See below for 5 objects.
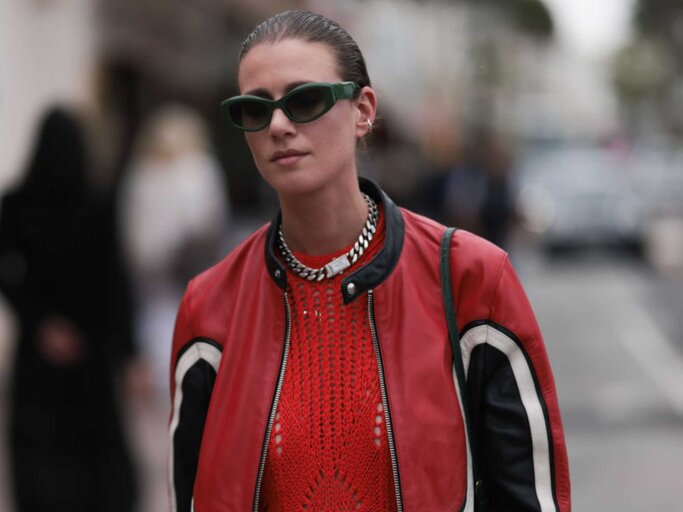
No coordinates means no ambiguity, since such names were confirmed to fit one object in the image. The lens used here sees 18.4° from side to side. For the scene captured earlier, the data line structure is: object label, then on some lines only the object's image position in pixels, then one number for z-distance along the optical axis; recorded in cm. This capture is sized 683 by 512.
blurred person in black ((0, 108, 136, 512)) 851
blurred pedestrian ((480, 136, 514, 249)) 1789
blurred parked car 3564
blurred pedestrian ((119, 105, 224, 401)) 1433
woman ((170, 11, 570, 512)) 366
